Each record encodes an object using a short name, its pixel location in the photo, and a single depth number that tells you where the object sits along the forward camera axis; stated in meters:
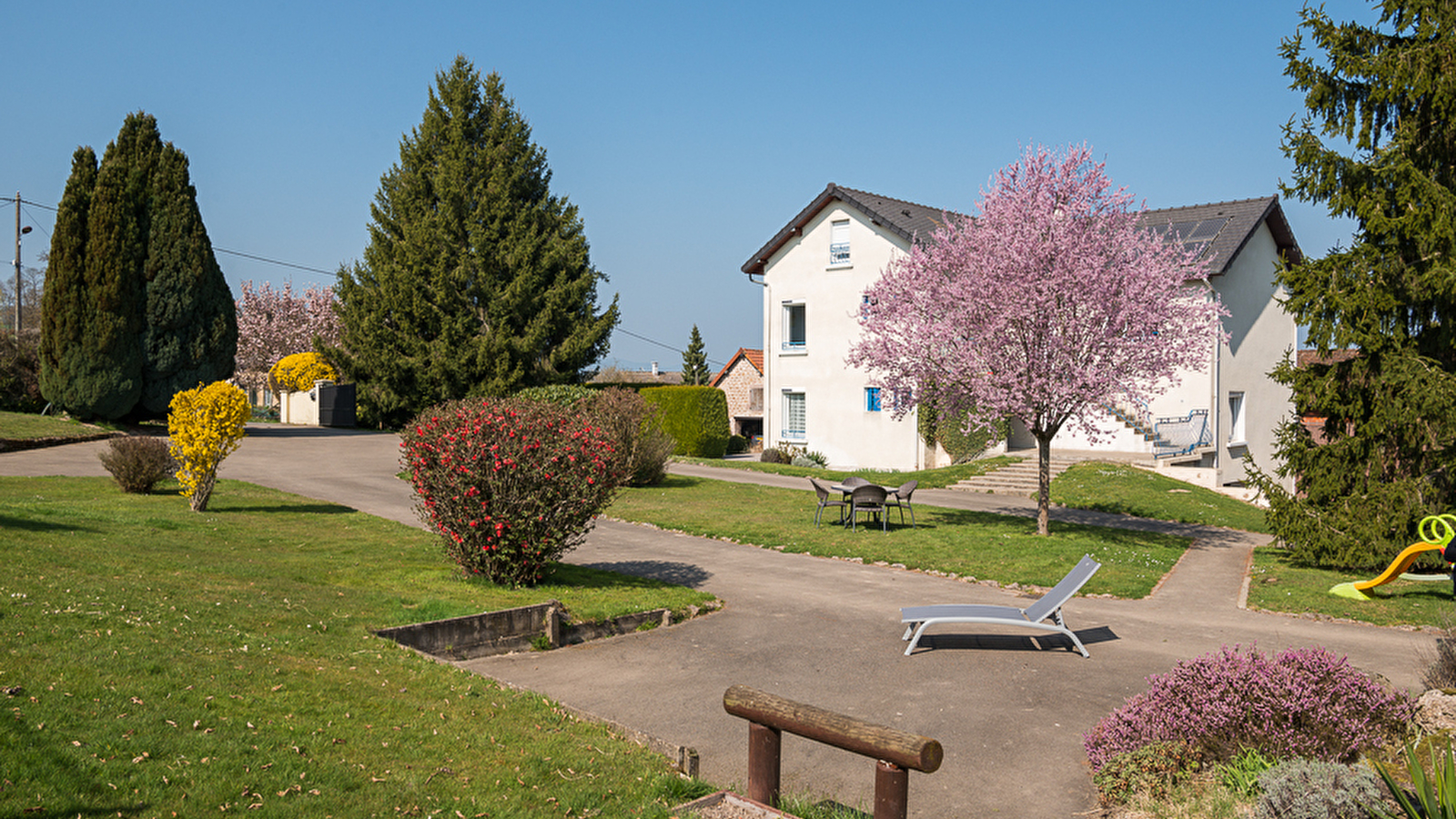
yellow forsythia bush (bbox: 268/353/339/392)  51.47
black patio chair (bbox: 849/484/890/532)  16.89
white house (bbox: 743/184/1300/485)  31.27
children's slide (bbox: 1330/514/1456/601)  11.78
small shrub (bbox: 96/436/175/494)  16.97
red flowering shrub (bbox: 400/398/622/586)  10.16
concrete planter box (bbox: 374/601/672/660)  8.41
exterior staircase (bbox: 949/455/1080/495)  25.12
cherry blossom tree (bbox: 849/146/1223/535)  15.88
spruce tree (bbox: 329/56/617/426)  38.31
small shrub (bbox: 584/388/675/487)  21.97
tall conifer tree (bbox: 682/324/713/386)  77.12
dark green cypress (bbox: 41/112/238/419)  29.56
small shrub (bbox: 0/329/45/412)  31.81
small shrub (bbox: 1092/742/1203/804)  5.49
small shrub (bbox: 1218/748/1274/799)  5.22
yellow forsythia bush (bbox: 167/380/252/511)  15.22
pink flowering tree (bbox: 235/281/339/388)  56.19
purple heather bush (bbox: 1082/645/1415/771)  5.46
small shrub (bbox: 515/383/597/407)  24.67
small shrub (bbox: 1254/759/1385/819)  4.56
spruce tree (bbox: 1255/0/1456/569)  13.69
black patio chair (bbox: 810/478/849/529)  17.66
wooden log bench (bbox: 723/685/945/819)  4.31
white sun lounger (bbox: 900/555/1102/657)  9.02
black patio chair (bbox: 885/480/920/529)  17.59
